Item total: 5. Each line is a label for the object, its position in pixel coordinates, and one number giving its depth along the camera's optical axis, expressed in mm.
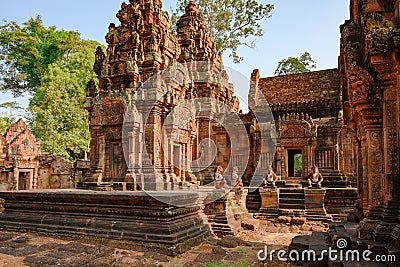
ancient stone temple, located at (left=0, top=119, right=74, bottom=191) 17016
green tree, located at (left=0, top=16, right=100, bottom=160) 22081
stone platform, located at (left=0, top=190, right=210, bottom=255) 6082
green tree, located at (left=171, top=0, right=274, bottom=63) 20422
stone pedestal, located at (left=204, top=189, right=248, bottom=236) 7924
